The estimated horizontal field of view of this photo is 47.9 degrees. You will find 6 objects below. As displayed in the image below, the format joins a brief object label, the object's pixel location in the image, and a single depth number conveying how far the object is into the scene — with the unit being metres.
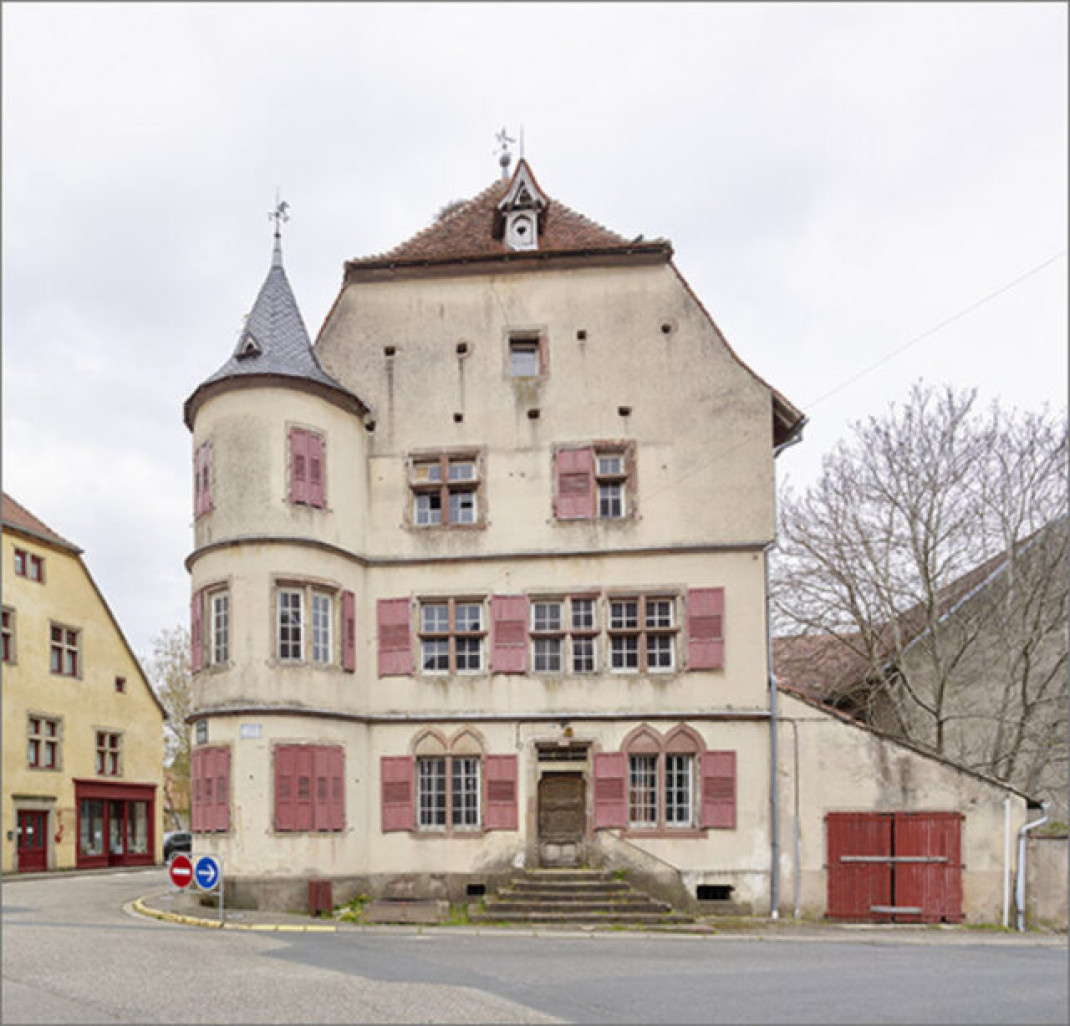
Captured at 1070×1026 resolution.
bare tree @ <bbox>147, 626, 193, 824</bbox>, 52.94
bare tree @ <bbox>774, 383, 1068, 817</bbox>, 26.30
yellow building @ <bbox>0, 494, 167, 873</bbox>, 34.00
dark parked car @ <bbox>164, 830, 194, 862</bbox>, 42.46
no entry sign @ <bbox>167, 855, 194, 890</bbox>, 17.94
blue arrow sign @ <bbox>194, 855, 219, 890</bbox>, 18.02
